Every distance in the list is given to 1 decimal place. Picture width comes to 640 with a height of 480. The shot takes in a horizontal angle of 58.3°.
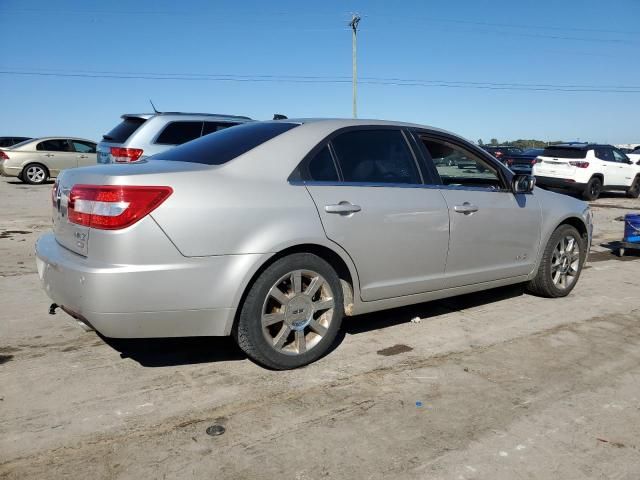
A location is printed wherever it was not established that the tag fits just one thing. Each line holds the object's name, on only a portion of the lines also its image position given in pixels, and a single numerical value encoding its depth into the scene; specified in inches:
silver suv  325.4
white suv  640.4
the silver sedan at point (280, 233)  117.9
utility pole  1400.1
